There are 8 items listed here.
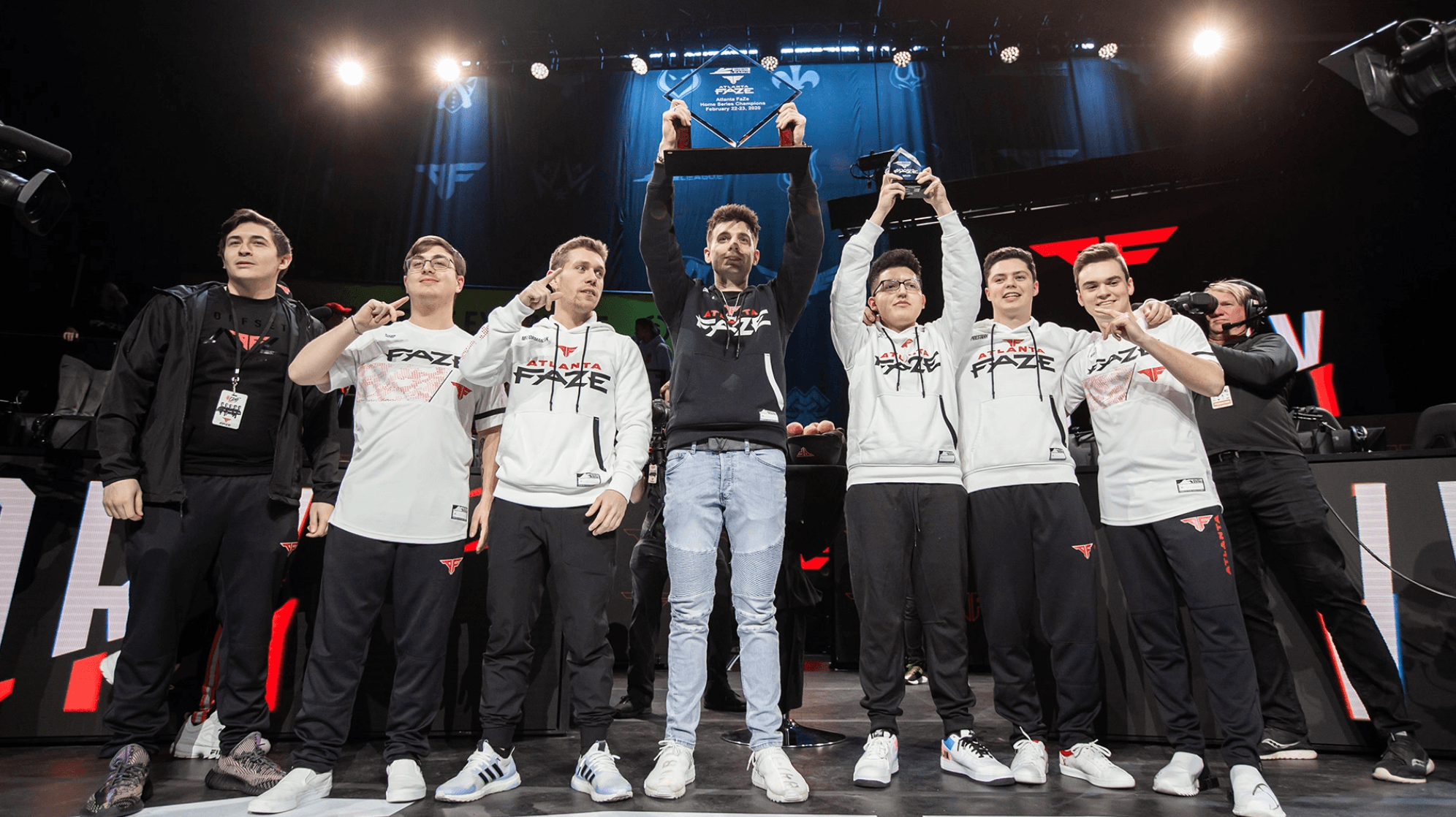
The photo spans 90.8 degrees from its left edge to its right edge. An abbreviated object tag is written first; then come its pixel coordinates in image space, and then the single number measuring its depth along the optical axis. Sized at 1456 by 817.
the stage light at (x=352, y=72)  9.02
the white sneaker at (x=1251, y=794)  2.03
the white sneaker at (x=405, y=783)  2.12
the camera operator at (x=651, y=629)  3.53
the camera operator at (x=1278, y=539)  2.58
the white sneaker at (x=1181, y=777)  2.25
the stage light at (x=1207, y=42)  7.82
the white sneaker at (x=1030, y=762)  2.31
